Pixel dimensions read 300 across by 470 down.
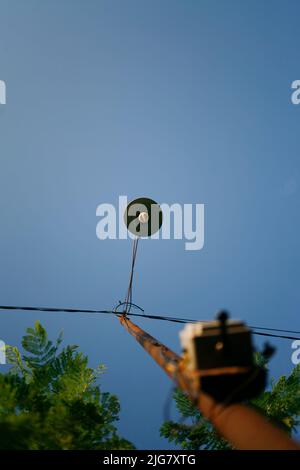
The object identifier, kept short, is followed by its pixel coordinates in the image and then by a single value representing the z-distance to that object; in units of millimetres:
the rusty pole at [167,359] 2043
